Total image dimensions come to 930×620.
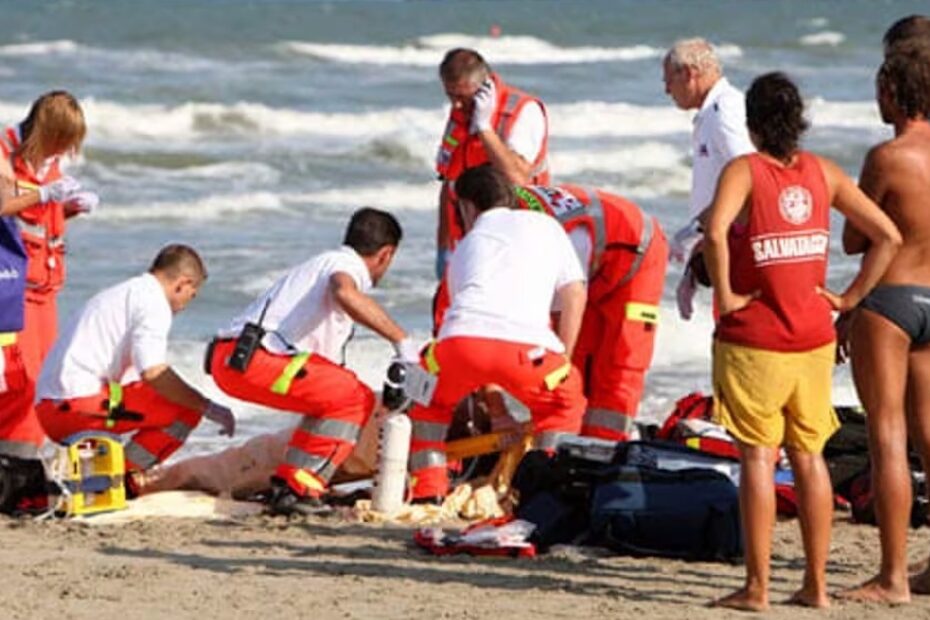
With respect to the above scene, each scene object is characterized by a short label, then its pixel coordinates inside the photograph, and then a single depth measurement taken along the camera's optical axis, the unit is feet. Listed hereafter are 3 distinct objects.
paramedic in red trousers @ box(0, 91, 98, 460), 64.08
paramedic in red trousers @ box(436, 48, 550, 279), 71.82
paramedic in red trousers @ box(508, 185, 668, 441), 66.03
